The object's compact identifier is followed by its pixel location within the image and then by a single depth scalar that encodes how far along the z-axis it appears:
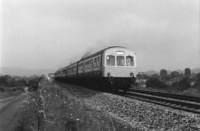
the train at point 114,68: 19.48
